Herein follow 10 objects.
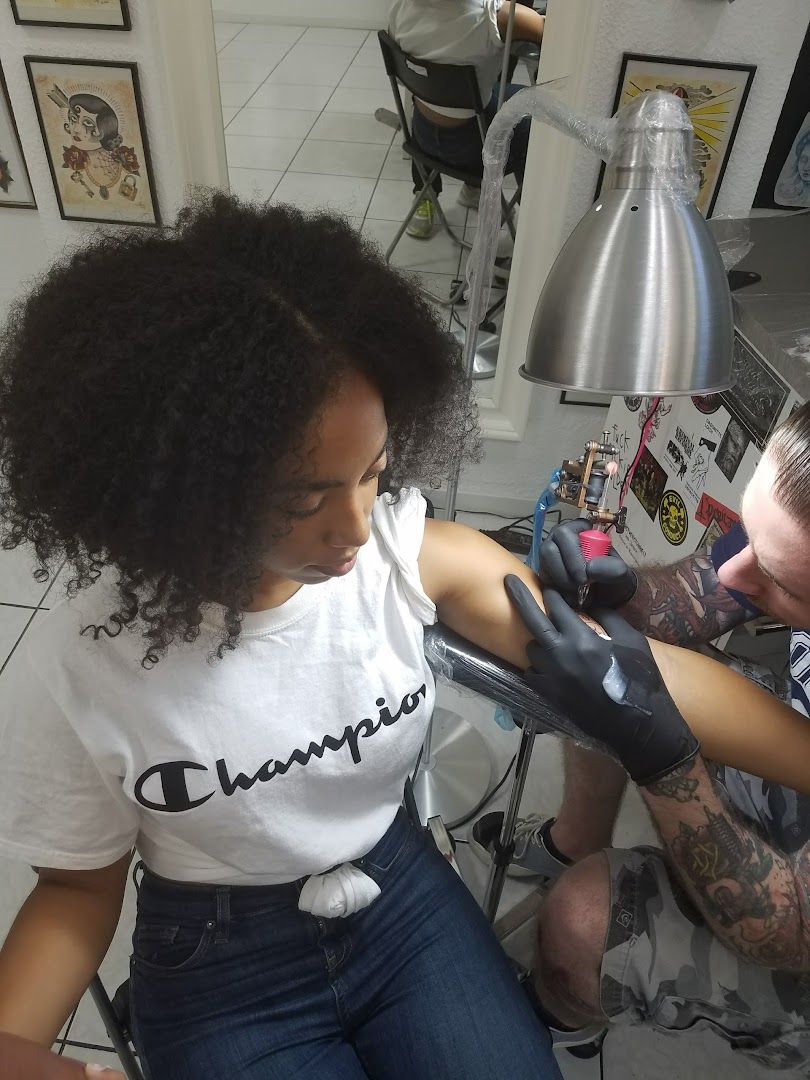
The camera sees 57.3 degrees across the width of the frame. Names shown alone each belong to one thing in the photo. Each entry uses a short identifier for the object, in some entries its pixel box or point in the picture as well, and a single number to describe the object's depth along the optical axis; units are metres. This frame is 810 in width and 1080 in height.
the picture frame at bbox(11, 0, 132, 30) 1.51
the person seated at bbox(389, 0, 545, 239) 2.00
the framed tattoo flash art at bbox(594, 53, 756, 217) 1.38
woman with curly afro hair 0.59
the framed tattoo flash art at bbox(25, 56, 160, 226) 1.61
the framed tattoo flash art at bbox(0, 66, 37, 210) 2.02
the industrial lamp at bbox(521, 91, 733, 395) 0.67
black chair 2.06
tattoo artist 0.80
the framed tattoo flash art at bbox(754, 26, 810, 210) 1.45
